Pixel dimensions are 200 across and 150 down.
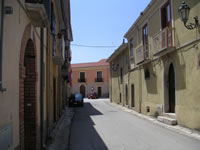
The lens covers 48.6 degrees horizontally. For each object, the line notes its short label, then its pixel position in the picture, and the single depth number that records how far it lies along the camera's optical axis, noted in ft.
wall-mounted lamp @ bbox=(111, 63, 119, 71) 84.51
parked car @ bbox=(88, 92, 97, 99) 147.78
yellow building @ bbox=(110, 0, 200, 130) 28.40
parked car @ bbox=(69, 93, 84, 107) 81.92
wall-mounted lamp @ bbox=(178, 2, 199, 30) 26.89
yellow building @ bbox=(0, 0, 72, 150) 10.19
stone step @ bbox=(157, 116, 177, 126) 32.52
